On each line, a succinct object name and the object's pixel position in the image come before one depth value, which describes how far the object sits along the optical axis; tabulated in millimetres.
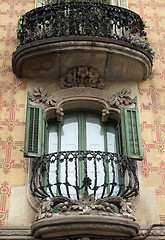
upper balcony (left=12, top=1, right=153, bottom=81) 8438
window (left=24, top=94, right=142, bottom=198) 7805
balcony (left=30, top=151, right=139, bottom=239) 6758
